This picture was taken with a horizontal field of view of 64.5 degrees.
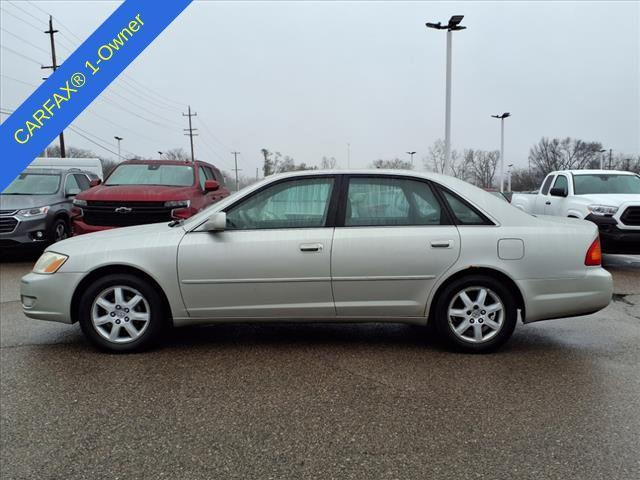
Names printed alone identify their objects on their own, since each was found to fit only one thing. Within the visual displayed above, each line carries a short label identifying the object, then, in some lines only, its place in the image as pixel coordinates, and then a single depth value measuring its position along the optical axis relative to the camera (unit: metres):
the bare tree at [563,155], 74.25
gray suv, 9.53
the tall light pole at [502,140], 34.62
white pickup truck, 8.75
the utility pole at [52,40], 34.09
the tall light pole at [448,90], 18.22
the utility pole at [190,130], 74.81
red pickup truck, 8.34
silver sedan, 4.28
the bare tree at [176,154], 73.03
